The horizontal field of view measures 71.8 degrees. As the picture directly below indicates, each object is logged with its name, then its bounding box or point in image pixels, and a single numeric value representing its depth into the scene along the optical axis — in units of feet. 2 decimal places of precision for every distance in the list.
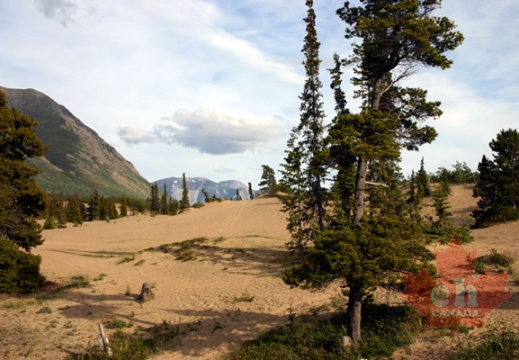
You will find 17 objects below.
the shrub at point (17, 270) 64.69
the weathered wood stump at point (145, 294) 66.98
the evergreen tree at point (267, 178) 280.92
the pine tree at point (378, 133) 33.83
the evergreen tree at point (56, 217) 211.82
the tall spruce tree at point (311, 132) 85.20
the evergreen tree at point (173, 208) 279.16
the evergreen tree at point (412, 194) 144.42
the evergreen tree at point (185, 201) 248.69
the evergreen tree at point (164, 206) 304.46
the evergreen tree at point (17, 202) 65.31
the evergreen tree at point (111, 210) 280.55
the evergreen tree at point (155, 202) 326.01
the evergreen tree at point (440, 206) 115.72
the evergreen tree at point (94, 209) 290.97
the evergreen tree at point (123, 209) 287.46
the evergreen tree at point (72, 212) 249.34
